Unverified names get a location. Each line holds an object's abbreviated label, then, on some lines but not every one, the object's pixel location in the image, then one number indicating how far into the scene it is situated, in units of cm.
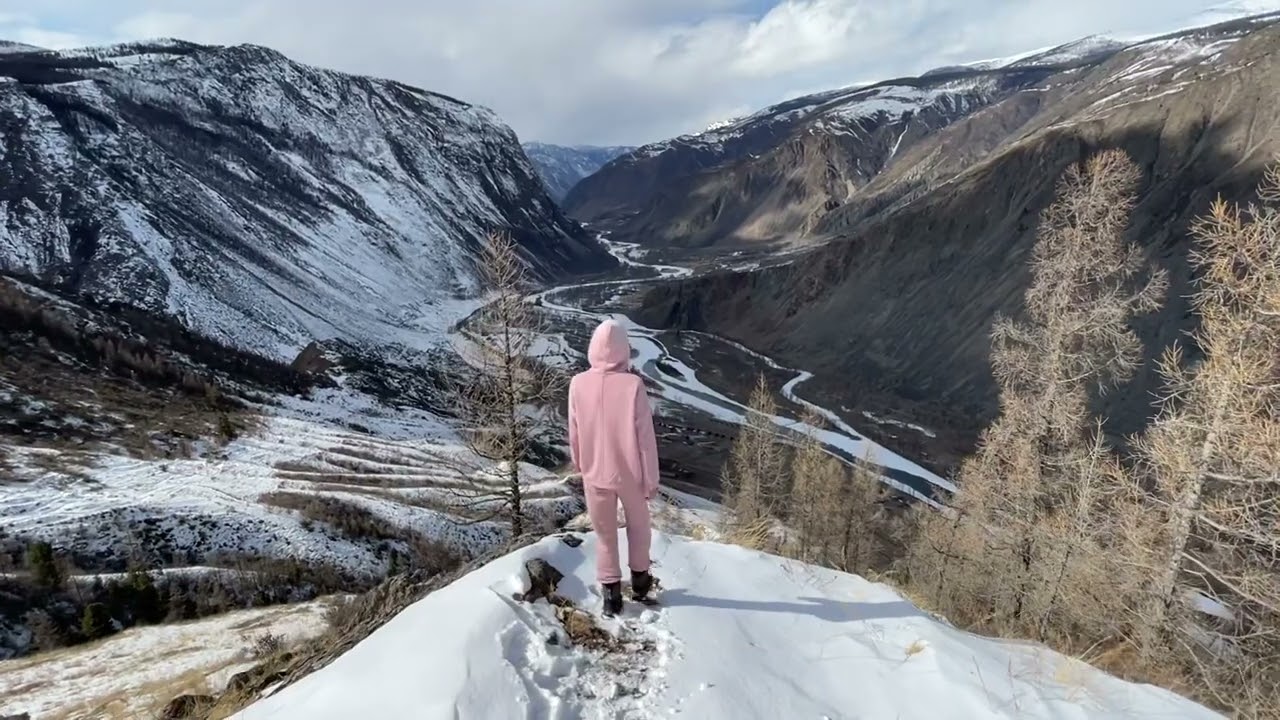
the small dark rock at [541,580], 539
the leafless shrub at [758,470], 2762
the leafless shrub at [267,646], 1137
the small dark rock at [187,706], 580
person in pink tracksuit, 537
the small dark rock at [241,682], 572
